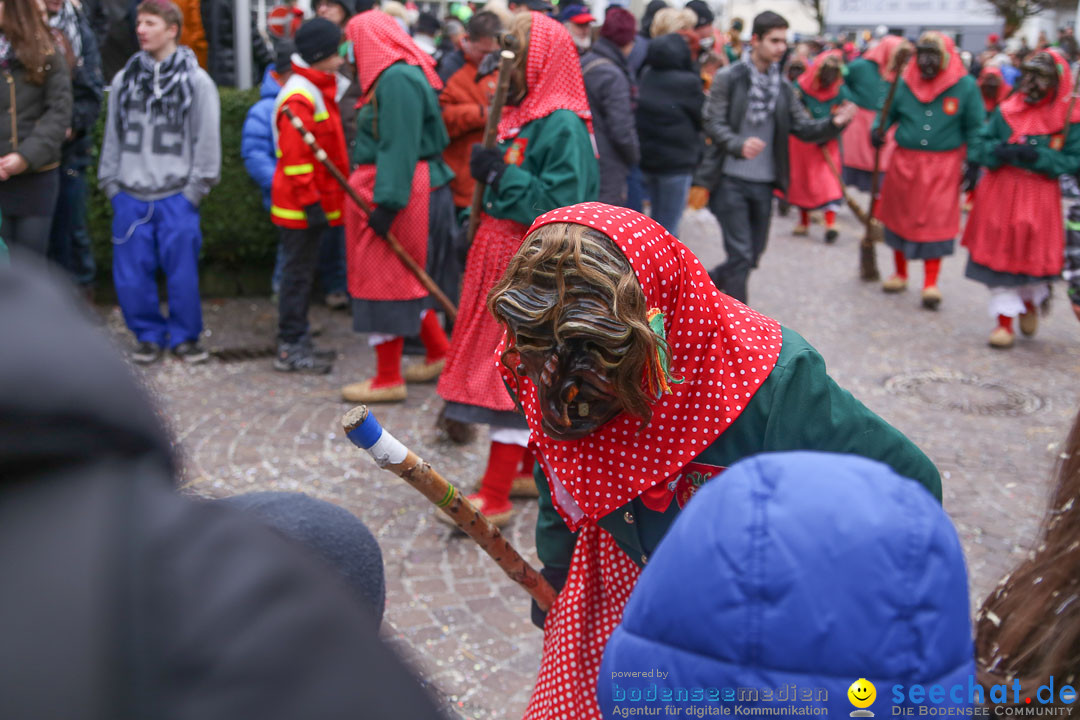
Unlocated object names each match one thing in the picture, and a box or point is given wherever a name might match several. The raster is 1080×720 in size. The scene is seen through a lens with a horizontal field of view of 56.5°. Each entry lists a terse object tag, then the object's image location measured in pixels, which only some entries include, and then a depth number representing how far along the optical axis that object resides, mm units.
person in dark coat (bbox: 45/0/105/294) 6246
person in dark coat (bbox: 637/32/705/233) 7137
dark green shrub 6973
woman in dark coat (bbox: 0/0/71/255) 5453
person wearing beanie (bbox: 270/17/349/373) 5832
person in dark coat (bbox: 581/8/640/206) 6082
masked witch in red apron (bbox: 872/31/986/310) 7961
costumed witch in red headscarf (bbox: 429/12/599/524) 3953
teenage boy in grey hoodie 5922
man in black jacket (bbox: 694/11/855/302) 6918
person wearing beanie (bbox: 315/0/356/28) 7395
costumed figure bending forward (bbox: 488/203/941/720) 1850
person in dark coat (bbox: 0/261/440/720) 608
